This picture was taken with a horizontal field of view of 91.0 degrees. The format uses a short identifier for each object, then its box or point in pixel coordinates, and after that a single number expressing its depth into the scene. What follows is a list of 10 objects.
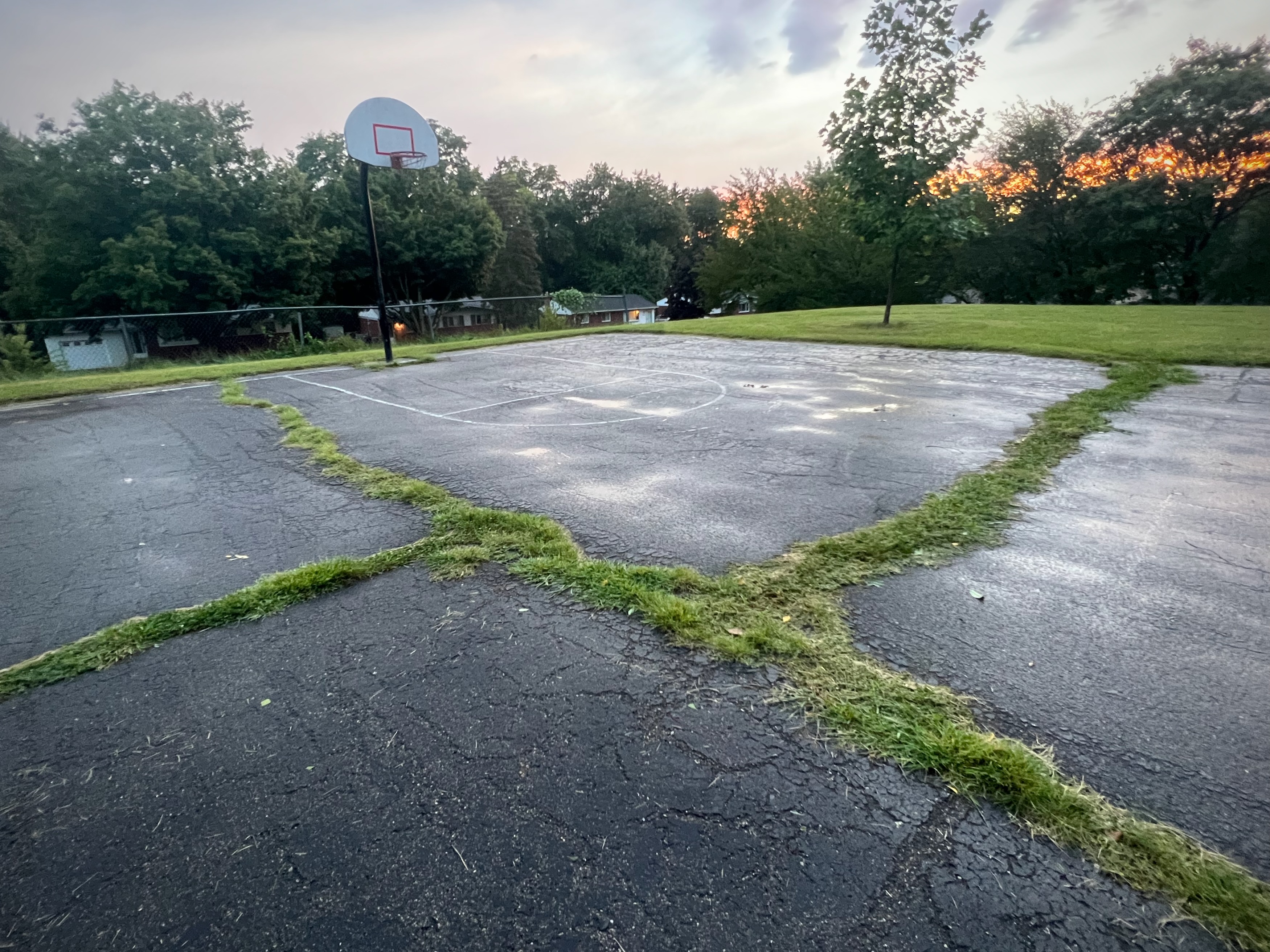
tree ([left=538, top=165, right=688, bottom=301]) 50.00
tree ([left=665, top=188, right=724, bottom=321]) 56.94
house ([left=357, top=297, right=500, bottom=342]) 20.08
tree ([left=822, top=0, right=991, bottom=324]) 11.96
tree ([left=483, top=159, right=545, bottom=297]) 41.44
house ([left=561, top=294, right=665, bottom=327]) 28.05
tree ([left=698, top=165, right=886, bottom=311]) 32.78
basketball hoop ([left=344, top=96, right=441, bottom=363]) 10.56
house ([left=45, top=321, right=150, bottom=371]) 15.96
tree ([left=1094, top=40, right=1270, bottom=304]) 25.67
